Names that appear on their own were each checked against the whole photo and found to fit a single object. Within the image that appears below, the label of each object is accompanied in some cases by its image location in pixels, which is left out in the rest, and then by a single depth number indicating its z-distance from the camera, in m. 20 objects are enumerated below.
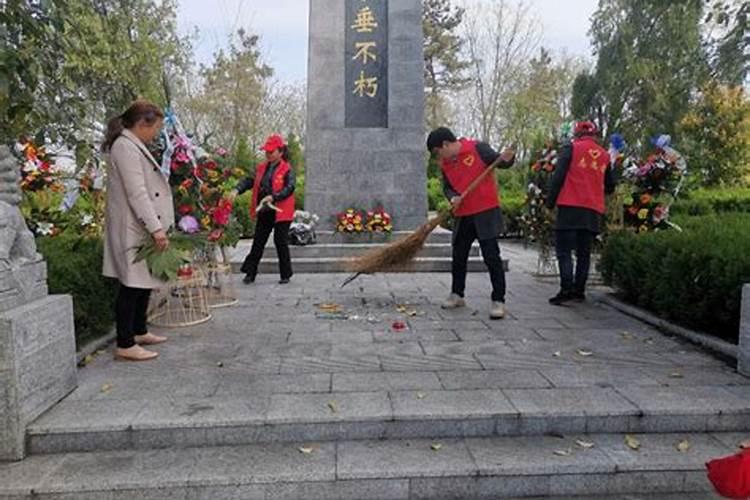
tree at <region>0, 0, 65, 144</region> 2.75
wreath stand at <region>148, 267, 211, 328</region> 5.17
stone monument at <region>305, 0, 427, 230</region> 9.55
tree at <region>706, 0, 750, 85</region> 5.35
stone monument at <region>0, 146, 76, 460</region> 2.76
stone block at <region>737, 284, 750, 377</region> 3.55
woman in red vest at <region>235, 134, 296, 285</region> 6.76
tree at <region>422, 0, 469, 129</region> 32.78
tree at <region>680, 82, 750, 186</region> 19.66
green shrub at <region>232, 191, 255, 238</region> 13.69
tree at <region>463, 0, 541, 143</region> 26.92
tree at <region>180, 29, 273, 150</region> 24.19
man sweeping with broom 5.19
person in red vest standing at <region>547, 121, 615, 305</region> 5.53
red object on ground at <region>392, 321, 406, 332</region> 4.83
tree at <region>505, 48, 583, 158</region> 27.48
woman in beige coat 3.77
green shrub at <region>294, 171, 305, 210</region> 14.16
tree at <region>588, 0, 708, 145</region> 25.56
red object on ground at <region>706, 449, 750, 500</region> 1.60
